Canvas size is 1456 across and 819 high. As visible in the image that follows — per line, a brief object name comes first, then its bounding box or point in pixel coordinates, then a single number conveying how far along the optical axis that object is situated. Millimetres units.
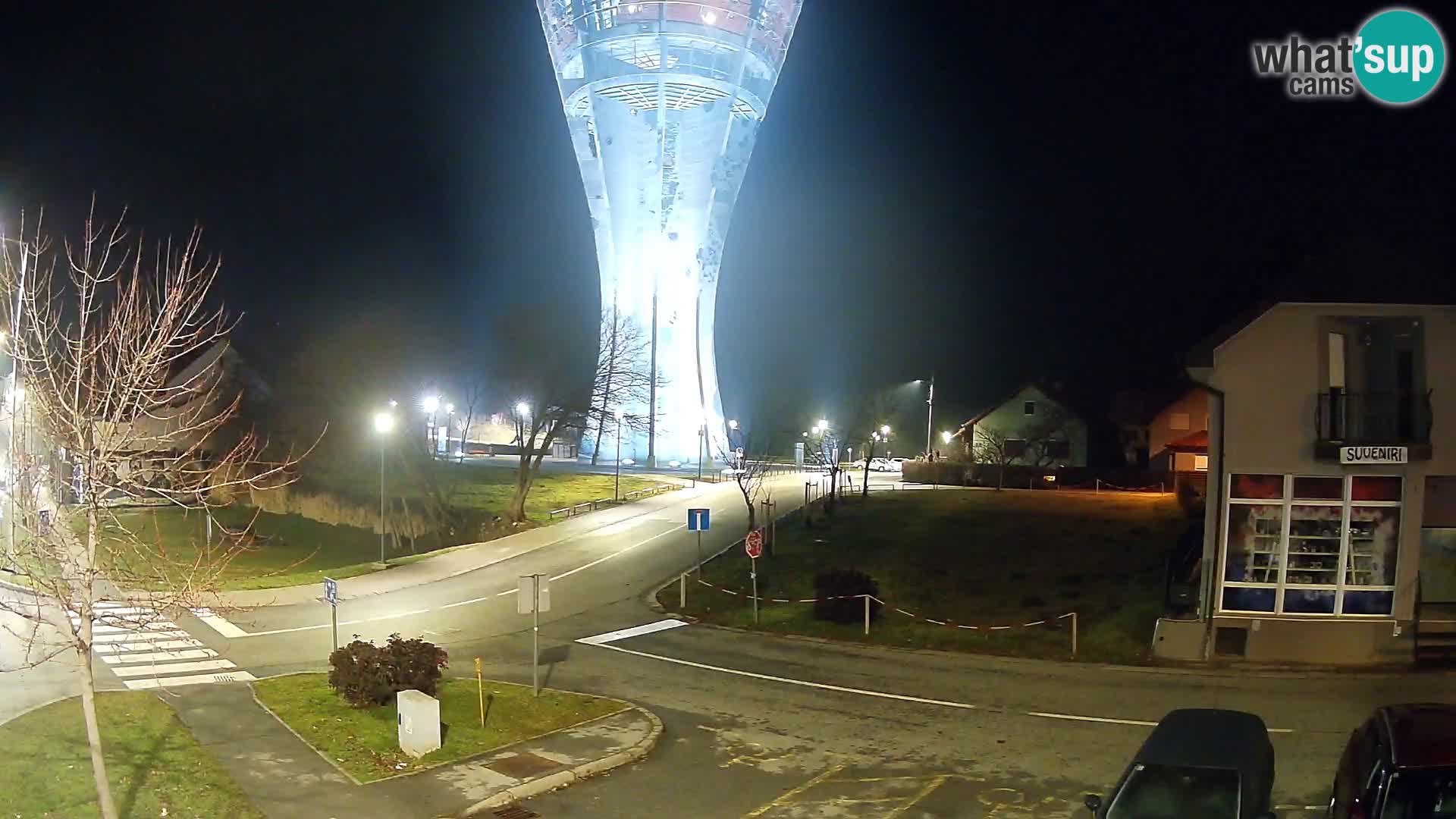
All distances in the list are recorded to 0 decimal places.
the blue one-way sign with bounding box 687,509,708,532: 26391
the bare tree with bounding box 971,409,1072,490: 69625
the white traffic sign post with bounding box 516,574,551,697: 16469
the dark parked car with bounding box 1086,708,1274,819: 9023
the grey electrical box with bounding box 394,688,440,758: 13508
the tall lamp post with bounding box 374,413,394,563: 30422
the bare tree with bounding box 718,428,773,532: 43009
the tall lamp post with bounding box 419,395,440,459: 42997
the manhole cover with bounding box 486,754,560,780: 12923
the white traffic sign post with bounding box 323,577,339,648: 17922
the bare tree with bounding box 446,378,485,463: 64912
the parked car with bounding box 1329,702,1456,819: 8508
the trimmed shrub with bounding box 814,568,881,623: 23562
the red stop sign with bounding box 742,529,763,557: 23891
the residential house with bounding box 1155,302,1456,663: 18984
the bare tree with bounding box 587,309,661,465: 48562
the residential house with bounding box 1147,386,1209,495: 61188
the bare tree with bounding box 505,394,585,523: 43688
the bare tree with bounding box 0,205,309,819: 9156
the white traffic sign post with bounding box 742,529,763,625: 23859
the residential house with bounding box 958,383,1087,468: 70125
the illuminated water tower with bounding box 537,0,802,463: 61438
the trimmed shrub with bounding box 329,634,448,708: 15086
